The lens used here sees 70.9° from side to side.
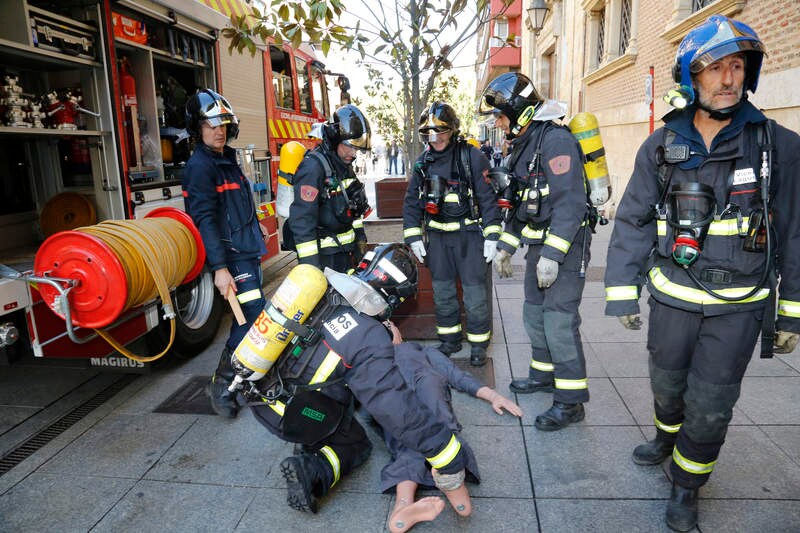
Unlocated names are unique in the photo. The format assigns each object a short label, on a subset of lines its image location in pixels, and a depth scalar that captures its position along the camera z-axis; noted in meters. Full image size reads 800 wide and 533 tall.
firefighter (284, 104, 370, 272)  3.59
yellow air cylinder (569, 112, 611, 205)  3.22
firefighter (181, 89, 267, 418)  3.44
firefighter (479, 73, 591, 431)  3.06
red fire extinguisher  4.30
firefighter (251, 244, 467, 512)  2.18
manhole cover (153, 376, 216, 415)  3.48
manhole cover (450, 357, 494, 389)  3.85
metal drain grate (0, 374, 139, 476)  2.98
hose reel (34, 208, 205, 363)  2.80
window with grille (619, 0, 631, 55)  10.89
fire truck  3.24
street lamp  10.30
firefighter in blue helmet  2.13
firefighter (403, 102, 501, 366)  4.00
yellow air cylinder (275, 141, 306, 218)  3.82
